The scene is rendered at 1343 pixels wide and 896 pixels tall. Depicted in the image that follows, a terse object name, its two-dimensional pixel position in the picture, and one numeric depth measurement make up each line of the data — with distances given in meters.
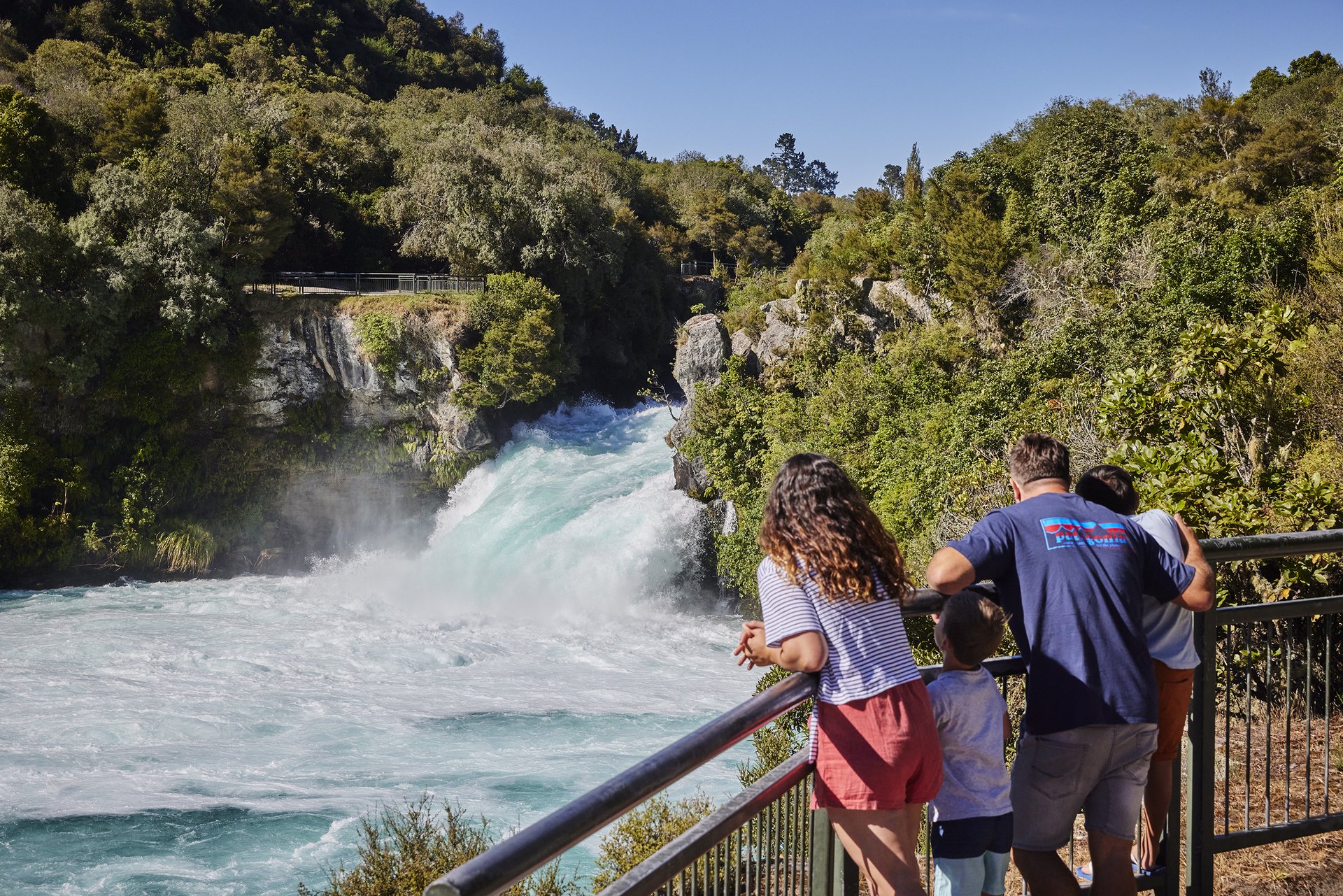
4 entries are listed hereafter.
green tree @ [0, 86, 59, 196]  25.08
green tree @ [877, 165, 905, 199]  88.38
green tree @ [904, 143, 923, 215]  27.78
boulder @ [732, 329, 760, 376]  25.95
